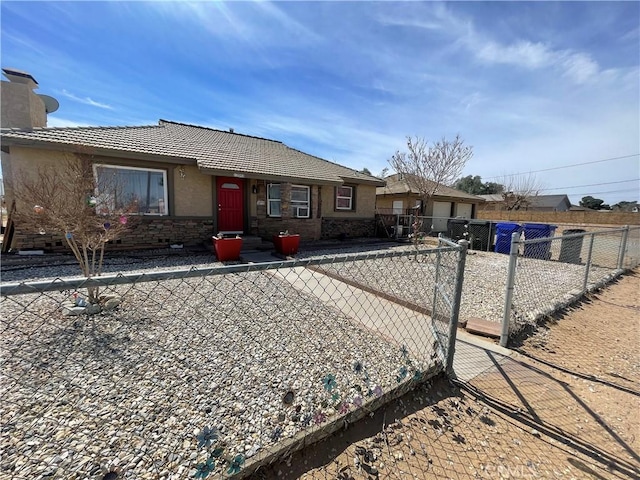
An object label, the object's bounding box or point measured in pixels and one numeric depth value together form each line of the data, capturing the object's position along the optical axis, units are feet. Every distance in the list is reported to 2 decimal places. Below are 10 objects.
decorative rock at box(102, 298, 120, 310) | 12.53
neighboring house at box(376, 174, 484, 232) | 63.11
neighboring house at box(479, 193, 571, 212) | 138.21
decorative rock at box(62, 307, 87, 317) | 11.73
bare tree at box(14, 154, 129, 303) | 13.66
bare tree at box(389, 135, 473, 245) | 47.76
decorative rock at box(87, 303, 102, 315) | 11.98
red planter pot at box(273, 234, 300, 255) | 28.25
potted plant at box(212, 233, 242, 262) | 24.22
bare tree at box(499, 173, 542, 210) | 122.52
